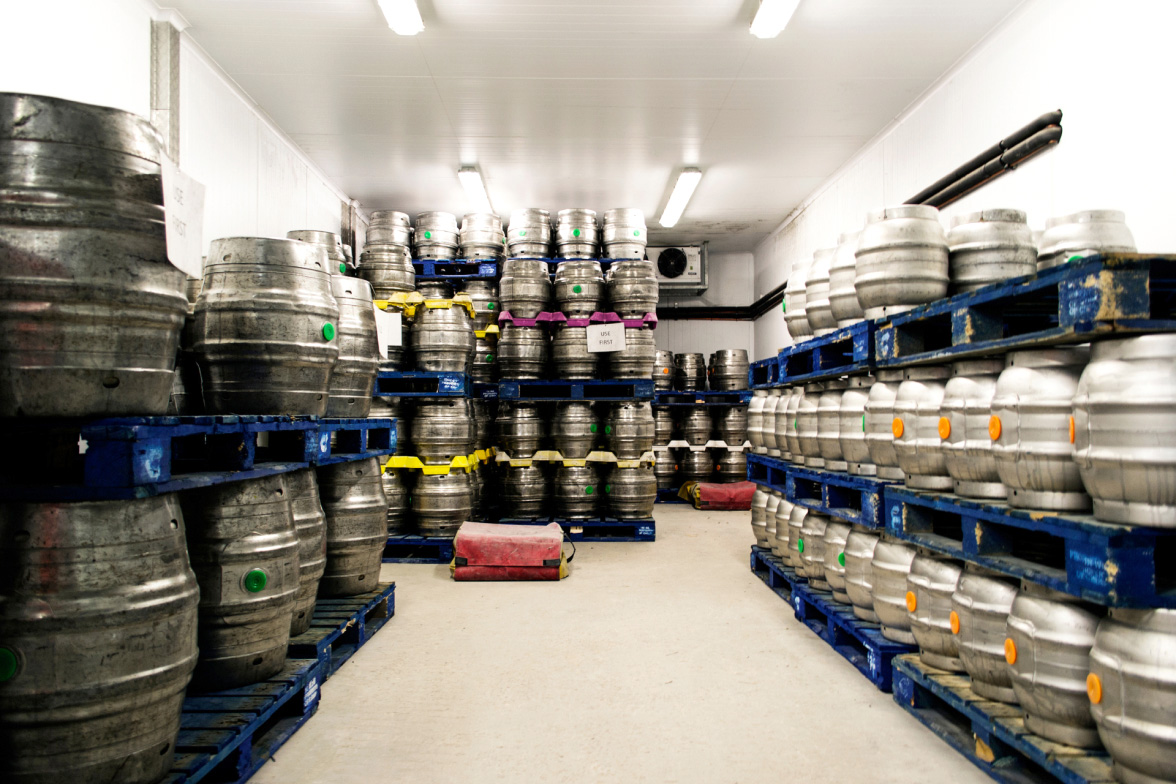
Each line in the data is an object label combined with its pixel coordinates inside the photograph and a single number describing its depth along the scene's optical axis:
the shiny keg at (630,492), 7.66
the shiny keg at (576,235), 9.03
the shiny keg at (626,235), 9.05
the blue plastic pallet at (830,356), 3.81
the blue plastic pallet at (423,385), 6.68
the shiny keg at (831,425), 4.24
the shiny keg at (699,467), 11.51
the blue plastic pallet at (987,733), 2.21
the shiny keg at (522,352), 7.79
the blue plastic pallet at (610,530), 7.63
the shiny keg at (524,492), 7.71
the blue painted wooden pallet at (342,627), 3.40
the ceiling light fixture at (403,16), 5.26
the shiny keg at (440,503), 6.70
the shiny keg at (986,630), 2.64
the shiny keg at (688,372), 11.88
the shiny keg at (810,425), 4.51
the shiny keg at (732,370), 11.54
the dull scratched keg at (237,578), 2.78
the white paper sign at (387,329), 4.55
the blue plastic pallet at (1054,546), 2.03
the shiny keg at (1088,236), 3.03
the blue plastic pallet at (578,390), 7.66
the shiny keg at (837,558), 4.06
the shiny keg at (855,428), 3.92
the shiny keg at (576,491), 7.68
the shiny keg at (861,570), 3.81
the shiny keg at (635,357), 7.69
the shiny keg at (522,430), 7.68
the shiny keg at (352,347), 4.19
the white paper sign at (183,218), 2.16
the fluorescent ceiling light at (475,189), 9.29
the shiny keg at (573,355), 7.69
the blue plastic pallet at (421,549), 6.61
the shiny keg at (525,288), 7.81
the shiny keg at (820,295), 4.52
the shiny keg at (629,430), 7.66
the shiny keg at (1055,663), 2.25
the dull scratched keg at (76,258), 1.91
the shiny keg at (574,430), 7.65
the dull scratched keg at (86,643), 1.86
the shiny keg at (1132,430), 2.01
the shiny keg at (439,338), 6.73
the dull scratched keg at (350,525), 4.25
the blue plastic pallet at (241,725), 2.34
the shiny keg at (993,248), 3.27
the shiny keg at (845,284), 4.15
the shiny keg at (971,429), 2.80
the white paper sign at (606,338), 7.55
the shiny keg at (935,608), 2.99
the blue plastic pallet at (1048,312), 2.16
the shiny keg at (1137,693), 1.92
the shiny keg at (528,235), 9.05
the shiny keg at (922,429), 3.13
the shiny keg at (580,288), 7.71
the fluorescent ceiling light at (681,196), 9.35
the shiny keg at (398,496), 6.74
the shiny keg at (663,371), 11.49
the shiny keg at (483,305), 8.47
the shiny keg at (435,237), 8.86
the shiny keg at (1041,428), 2.39
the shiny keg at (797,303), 4.98
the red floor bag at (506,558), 5.77
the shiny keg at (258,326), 3.07
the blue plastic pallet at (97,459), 1.97
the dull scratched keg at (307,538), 3.42
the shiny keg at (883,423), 3.55
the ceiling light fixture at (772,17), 5.18
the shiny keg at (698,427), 11.50
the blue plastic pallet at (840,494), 3.65
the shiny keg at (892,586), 3.37
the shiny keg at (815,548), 4.46
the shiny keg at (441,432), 6.70
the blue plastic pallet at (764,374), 5.56
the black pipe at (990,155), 4.80
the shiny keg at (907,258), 3.45
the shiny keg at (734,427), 11.52
